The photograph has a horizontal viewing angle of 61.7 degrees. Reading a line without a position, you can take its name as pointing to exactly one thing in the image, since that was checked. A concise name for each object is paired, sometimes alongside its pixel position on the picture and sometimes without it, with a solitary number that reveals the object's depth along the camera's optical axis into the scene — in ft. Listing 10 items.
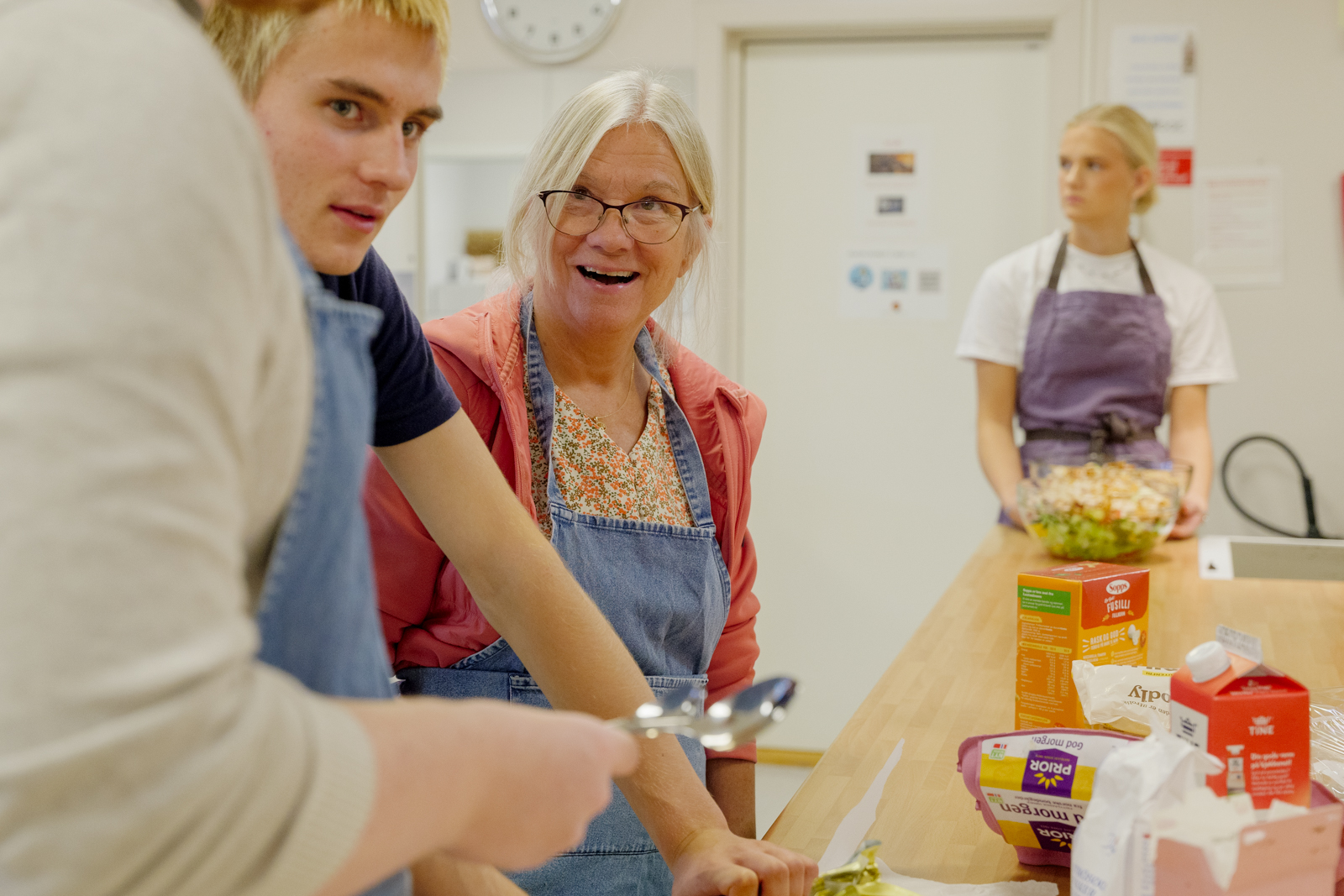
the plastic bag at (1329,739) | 3.05
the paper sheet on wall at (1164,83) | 9.98
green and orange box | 3.62
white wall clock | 10.77
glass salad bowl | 6.64
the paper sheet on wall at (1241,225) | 9.97
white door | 10.79
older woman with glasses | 3.97
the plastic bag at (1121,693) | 3.44
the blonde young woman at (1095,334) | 8.48
